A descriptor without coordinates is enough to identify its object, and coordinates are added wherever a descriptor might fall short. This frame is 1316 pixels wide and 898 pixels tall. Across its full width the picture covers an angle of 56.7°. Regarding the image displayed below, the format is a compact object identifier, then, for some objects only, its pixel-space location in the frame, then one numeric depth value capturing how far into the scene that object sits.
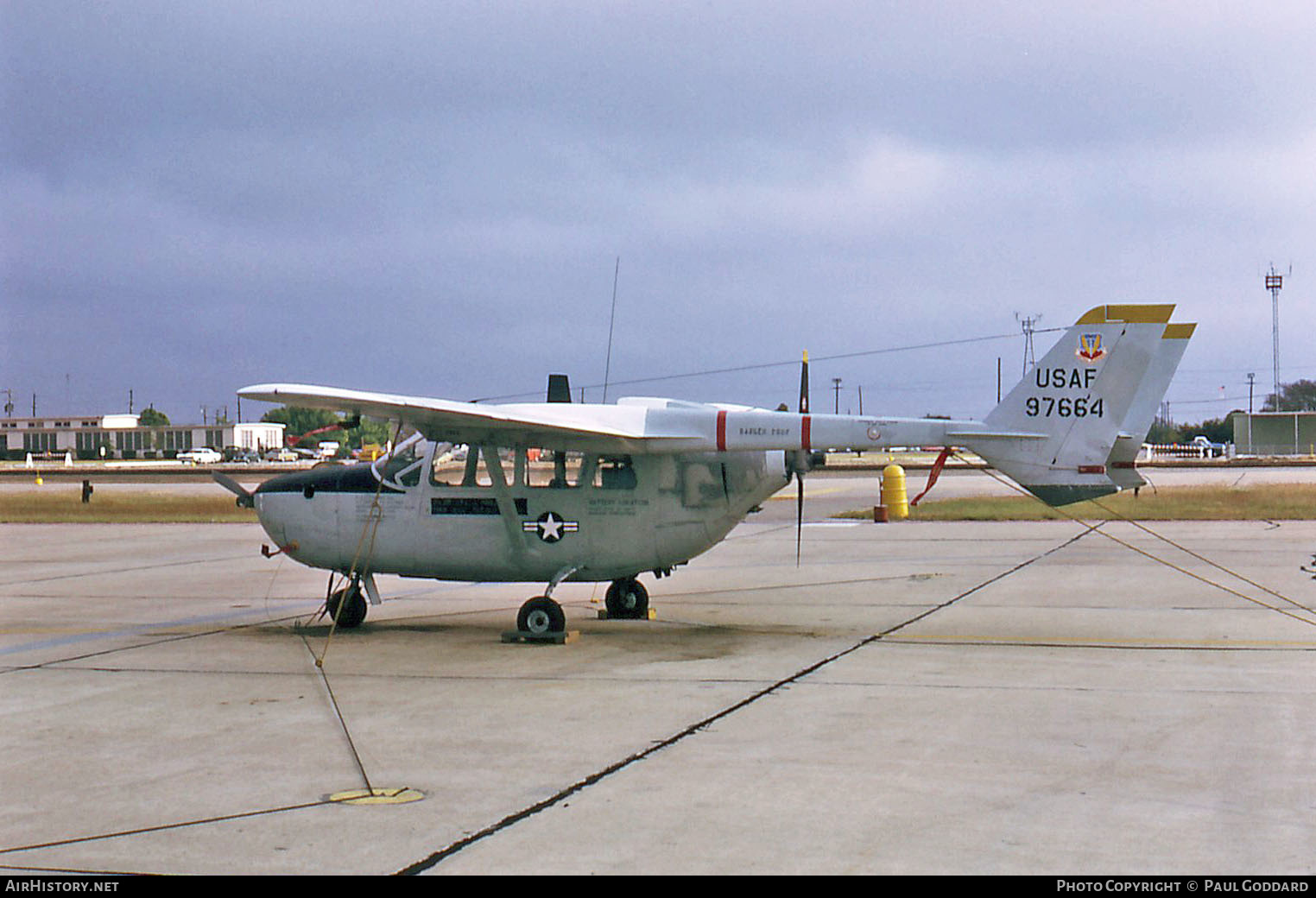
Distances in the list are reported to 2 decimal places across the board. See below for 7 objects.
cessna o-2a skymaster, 12.09
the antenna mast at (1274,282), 109.32
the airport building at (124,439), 138.38
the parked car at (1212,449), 96.94
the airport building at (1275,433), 105.31
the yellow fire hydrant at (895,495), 32.50
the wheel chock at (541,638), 12.20
